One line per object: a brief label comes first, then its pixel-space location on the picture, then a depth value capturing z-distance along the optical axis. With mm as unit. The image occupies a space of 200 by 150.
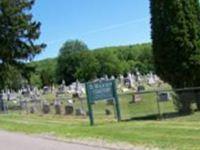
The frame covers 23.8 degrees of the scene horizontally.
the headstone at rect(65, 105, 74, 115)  28934
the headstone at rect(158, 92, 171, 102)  22606
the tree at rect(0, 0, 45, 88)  47390
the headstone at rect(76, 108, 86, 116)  27190
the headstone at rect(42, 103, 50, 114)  32730
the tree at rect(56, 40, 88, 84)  124329
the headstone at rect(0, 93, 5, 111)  39086
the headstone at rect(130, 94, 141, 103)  29661
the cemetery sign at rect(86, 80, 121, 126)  20180
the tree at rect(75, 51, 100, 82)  114172
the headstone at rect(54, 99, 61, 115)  30545
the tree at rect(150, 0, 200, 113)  18337
